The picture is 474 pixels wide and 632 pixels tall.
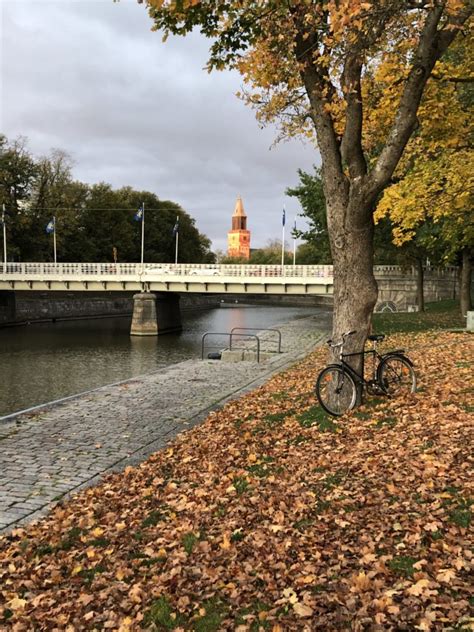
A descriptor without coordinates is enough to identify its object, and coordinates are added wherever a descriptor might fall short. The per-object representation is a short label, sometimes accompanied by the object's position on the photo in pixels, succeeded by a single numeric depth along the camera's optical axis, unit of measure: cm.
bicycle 848
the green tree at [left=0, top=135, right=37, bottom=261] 5153
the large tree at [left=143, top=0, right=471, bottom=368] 743
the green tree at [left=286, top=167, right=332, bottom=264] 3850
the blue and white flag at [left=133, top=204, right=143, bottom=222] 4616
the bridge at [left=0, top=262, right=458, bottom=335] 3909
